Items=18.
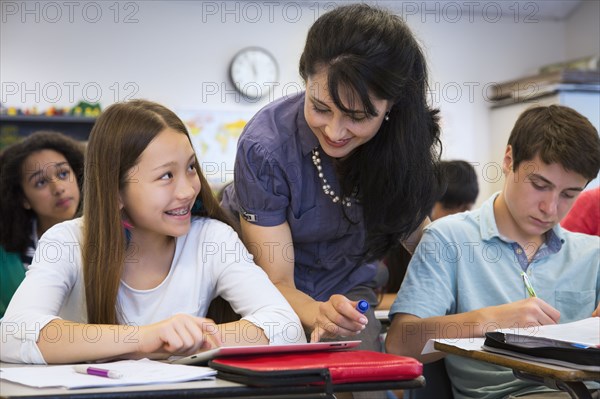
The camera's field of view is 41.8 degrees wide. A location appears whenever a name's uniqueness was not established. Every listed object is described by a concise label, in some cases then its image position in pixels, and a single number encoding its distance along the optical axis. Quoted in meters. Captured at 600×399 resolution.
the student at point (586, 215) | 2.51
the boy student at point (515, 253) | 1.79
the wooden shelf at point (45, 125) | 4.95
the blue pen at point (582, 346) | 1.21
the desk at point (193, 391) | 0.91
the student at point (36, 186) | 2.92
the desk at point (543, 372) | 1.16
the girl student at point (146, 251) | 1.46
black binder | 1.19
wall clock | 5.75
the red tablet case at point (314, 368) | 0.96
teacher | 1.50
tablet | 1.08
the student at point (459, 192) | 3.42
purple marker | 1.01
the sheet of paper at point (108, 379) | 0.97
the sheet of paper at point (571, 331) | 1.32
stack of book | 5.09
